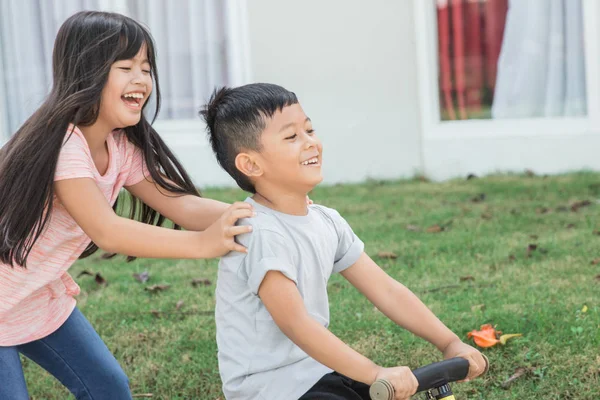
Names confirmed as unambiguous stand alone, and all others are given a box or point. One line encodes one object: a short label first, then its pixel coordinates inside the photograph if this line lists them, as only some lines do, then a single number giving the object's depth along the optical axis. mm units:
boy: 2104
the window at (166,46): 8117
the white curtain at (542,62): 7660
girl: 2297
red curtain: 7879
